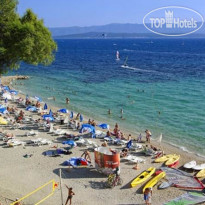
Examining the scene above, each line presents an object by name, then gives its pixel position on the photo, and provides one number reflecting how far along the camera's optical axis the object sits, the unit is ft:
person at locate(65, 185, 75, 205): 47.11
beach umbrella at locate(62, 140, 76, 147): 72.28
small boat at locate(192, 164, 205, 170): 62.59
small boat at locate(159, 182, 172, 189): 54.45
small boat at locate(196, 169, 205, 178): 59.41
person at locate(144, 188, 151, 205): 47.96
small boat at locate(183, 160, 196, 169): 63.47
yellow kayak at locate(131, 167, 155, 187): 55.06
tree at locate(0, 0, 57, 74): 55.88
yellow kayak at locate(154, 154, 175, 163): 66.49
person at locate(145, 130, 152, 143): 81.87
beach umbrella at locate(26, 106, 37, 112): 106.67
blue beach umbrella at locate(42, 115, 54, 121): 91.86
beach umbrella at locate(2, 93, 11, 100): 120.67
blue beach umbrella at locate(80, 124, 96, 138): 82.02
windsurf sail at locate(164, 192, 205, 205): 48.98
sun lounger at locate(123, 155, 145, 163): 65.03
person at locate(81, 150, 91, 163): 64.13
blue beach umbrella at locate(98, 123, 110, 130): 89.20
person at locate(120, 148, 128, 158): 68.28
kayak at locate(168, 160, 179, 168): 64.41
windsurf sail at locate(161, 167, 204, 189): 55.01
